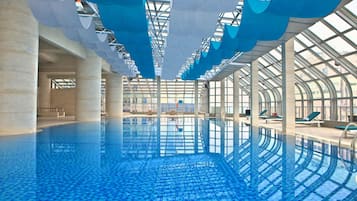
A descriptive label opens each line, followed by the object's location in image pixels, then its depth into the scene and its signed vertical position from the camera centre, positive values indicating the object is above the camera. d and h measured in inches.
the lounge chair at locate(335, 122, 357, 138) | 507.0 -41.5
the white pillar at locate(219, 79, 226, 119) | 1191.6 +26.0
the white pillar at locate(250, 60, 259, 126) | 752.3 +21.9
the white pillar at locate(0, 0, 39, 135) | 429.4 +57.9
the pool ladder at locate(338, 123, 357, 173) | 242.7 -51.8
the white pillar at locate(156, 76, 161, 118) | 1332.4 +14.7
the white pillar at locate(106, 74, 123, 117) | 1250.0 +38.8
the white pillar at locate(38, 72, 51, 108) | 1115.9 +50.4
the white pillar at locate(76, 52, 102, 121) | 813.9 +46.7
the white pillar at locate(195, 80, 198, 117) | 1360.5 +25.0
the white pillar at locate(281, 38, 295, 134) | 546.0 +34.5
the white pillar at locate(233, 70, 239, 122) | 982.4 +31.6
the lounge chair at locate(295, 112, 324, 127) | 738.2 -38.9
